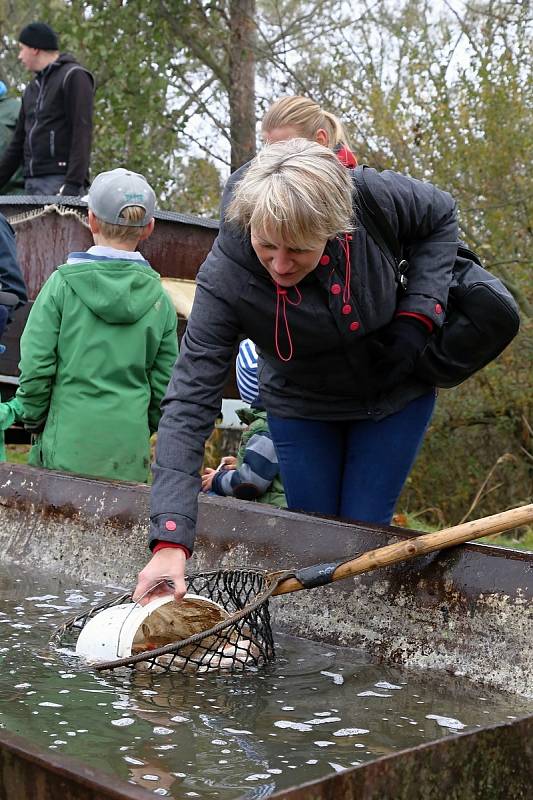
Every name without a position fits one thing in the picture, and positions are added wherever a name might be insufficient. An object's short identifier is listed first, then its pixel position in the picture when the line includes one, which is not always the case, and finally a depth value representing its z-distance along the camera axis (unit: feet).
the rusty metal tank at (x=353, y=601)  6.94
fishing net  10.66
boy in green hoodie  16.25
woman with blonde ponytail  13.07
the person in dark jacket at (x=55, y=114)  26.58
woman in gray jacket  9.84
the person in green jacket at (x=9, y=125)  29.12
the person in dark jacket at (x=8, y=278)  19.19
